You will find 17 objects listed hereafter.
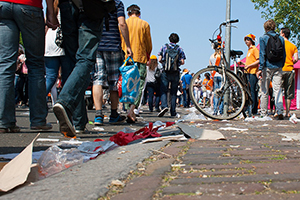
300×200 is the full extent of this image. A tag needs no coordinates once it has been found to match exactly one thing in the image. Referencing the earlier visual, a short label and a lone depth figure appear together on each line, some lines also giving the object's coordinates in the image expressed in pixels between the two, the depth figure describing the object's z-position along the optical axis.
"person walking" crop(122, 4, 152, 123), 7.39
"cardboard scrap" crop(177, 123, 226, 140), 3.83
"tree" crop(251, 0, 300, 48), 30.25
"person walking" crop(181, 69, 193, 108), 23.59
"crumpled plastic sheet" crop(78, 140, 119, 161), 2.86
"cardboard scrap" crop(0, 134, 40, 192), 1.87
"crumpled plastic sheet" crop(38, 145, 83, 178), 2.46
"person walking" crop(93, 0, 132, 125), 5.92
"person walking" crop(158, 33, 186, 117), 9.29
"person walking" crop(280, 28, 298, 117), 8.57
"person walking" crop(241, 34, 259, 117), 9.86
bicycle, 7.22
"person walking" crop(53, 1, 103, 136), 3.71
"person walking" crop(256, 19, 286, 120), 8.27
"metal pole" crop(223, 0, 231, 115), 8.27
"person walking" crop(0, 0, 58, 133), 4.35
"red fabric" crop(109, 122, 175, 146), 3.52
